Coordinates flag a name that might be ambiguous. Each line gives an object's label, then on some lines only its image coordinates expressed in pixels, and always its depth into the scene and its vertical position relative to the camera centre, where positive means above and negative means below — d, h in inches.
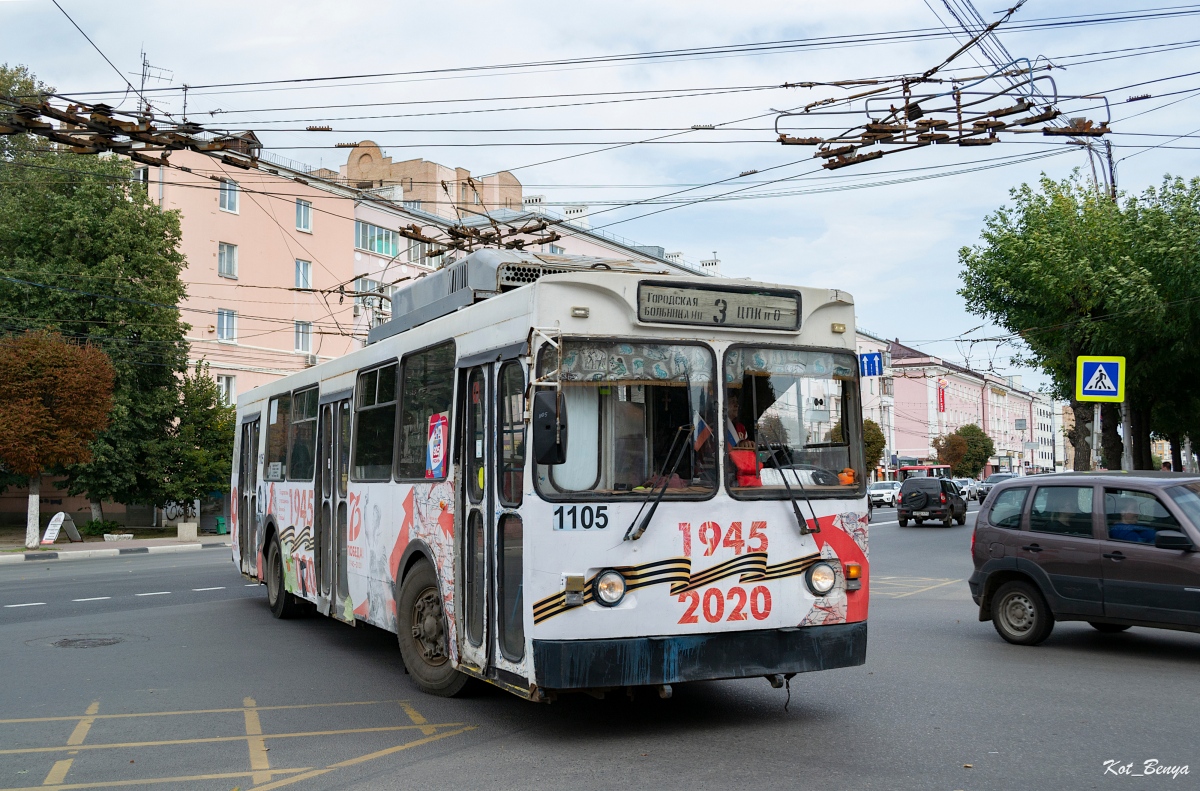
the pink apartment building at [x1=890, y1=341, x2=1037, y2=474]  4345.5 +304.2
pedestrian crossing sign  746.2 +66.7
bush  1514.5 -55.2
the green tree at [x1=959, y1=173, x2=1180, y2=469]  1040.8 +201.2
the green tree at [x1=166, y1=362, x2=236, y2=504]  1545.3 +63.0
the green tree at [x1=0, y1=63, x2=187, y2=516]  1515.7 +268.3
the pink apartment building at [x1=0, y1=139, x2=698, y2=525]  1775.3 +369.0
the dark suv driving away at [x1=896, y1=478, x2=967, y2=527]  1600.6 -32.5
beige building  2483.0 +707.5
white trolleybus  268.8 -0.6
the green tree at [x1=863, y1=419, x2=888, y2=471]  3154.5 +108.7
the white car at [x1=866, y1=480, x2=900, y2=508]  2485.2 -36.1
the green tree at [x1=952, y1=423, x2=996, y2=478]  4104.3 +109.7
